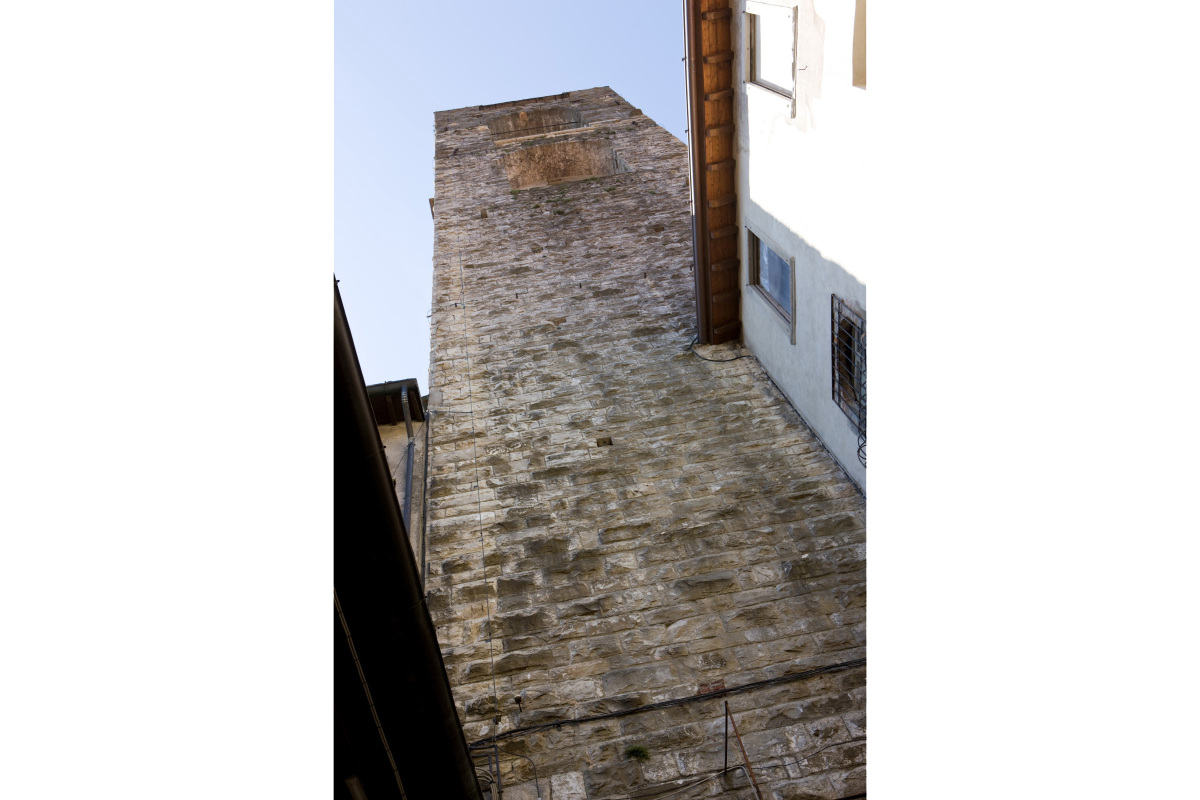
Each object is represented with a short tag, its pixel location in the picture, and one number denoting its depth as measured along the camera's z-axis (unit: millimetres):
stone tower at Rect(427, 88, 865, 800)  5836
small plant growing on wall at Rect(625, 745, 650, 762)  5699
